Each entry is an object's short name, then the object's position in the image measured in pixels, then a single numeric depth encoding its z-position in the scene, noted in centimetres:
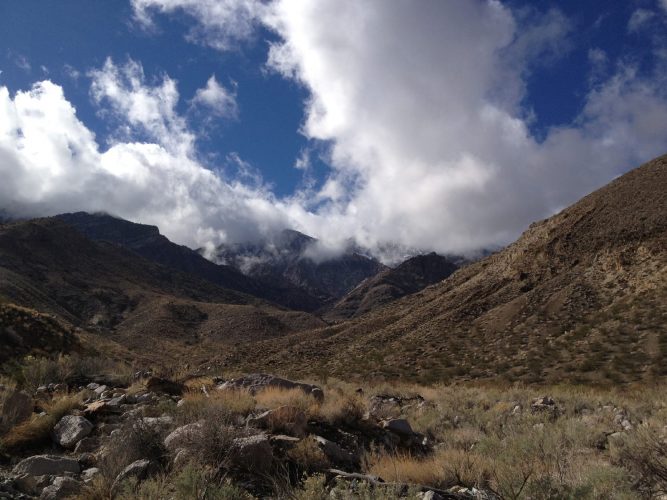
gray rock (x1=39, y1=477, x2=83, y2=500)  545
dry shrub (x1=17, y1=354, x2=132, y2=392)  1227
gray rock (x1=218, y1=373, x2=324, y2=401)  1172
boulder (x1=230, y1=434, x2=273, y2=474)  647
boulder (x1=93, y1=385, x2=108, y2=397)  1149
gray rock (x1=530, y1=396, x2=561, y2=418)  1242
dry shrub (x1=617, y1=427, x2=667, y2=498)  557
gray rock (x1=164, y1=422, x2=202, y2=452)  666
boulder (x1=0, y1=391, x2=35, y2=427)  807
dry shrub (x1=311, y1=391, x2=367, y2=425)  980
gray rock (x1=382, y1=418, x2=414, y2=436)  1010
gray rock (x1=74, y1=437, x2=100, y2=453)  746
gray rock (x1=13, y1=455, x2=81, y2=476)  623
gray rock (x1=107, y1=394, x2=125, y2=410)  944
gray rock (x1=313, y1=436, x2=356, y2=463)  760
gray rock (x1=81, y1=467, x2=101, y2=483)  602
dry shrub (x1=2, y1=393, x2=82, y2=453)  750
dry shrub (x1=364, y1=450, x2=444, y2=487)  635
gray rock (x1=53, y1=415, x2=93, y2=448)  773
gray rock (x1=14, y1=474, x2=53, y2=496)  570
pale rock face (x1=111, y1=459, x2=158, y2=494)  570
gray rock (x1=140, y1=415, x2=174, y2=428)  753
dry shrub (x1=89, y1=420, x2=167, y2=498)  615
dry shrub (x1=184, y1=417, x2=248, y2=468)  626
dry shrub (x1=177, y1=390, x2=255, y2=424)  785
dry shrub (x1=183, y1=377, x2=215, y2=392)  1182
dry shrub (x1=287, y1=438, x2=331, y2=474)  697
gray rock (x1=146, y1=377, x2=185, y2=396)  1134
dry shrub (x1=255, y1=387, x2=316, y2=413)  969
